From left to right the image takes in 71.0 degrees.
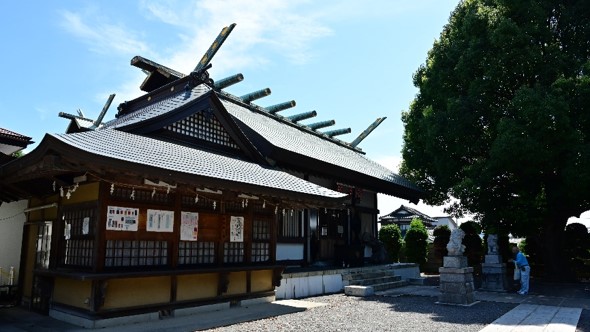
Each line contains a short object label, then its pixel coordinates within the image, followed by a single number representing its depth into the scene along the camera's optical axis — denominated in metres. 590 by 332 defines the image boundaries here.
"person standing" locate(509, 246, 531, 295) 13.41
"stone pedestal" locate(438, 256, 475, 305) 10.96
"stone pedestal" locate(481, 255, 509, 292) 13.94
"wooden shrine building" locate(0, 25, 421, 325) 7.49
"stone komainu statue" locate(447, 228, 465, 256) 11.45
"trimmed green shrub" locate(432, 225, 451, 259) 20.94
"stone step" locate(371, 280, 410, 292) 13.93
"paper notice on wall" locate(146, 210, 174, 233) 8.33
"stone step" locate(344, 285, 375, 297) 12.45
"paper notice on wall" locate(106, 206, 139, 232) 7.73
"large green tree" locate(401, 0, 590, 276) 12.97
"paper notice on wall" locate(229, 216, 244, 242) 9.94
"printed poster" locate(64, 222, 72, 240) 8.39
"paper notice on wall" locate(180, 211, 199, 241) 8.87
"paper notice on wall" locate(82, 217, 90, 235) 7.93
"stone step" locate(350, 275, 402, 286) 13.93
